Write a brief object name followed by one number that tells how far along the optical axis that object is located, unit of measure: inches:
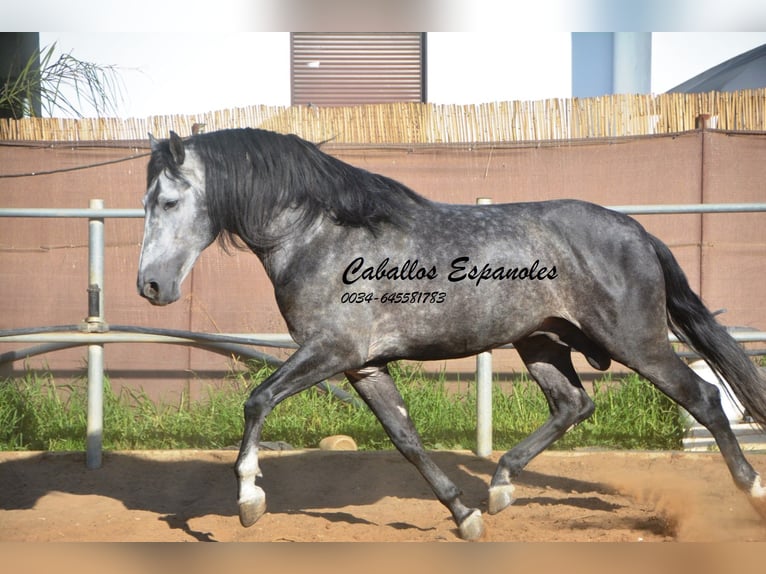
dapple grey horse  131.1
